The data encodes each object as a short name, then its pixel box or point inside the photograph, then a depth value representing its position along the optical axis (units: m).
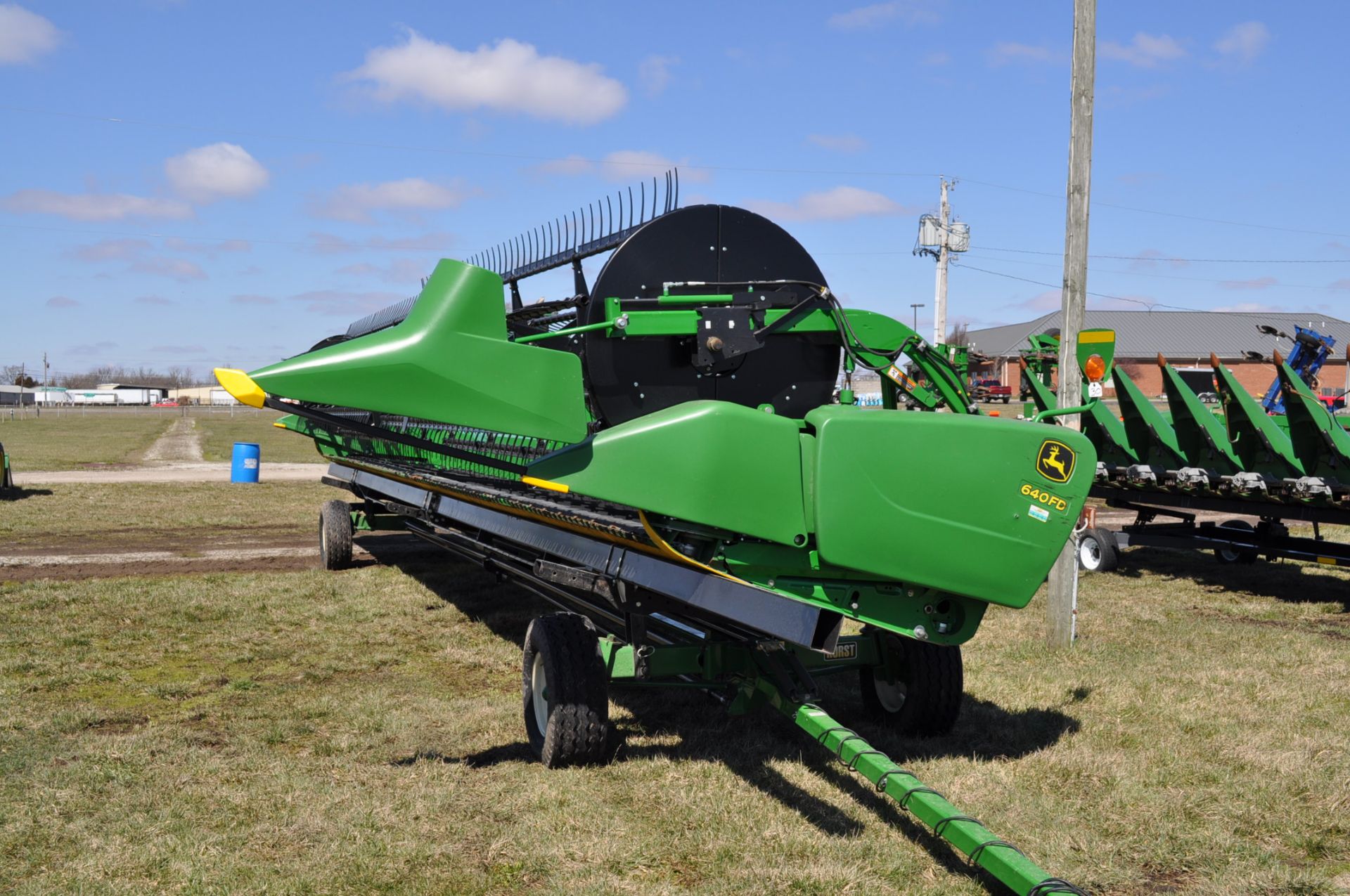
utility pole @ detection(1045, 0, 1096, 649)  7.70
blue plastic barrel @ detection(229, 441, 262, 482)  20.67
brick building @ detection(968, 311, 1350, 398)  70.44
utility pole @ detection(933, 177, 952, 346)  31.02
